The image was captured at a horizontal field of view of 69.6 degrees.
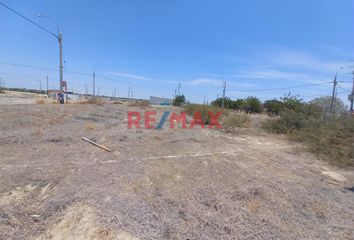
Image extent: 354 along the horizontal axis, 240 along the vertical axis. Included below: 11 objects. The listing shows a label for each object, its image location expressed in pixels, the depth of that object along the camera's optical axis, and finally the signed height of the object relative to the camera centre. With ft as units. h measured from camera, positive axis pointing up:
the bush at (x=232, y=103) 161.89 -0.94
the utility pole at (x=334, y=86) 89.18 +8.59
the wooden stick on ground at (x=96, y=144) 21.03 -4.57
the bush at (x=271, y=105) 130.72 -0.48
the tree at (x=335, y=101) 93.59 +2.68
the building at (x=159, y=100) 190.31 -2.99
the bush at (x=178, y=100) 185.78 -1.36
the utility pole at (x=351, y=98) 68.40 +3.06
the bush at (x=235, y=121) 42.65 -3.40
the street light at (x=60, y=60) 70.33 +8.25
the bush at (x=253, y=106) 143.43 -1.51
